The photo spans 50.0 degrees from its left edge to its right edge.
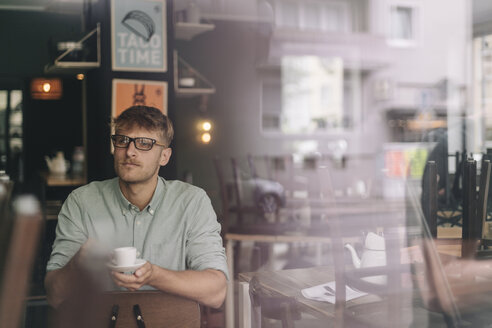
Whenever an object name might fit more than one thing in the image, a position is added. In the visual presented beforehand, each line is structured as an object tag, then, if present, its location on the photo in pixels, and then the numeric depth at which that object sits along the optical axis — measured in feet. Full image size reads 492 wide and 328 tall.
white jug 6.49
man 6.75
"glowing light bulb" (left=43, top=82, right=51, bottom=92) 22.10
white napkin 6.50
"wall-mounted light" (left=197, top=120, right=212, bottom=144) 17.65
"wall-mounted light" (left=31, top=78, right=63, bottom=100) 22.03
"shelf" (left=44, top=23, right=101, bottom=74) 13.84
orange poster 12.13
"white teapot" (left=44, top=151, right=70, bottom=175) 19.16
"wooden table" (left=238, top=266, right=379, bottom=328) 6.30
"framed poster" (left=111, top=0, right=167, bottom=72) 11.85
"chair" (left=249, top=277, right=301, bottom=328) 6.70
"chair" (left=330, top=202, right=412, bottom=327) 6.31
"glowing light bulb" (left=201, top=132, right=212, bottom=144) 17.65
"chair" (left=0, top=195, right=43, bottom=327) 2.95
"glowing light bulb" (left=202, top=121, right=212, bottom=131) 17.68
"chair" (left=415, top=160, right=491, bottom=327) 6.67
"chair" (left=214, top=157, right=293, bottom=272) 14.80
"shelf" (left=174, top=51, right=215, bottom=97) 16.88
